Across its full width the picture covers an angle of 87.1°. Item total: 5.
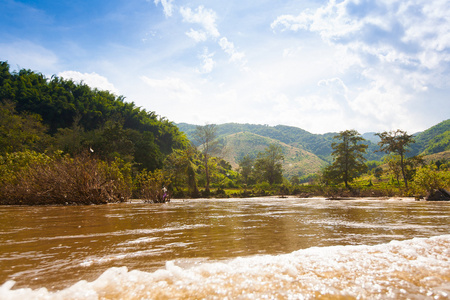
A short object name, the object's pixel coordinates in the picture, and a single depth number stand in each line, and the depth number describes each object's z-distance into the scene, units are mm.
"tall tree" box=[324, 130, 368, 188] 38188
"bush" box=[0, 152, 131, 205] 14070
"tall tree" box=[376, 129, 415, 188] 33031
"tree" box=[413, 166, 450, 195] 18359
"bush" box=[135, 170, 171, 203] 19031
